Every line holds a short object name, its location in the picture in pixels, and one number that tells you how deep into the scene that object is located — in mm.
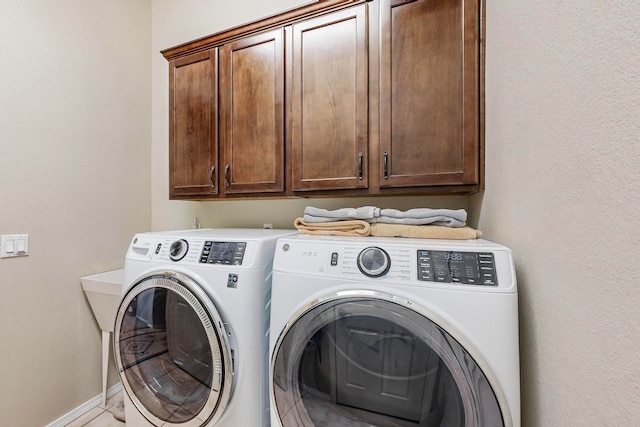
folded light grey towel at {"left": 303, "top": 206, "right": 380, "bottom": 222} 1137
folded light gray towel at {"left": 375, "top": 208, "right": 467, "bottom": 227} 1069
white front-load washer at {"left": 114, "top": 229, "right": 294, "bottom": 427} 1000
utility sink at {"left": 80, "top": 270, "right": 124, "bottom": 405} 1670
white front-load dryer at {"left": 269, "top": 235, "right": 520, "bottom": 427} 694
